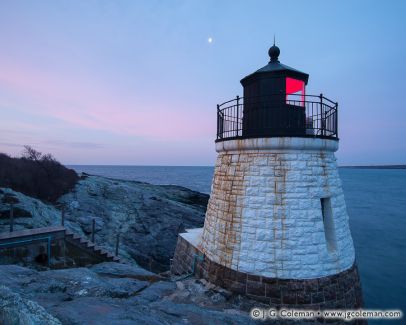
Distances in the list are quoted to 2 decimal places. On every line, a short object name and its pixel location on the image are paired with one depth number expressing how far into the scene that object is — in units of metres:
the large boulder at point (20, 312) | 2.85
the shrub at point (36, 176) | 21.11
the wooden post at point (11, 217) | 10.70
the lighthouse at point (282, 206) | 6.66
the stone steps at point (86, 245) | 11.72
